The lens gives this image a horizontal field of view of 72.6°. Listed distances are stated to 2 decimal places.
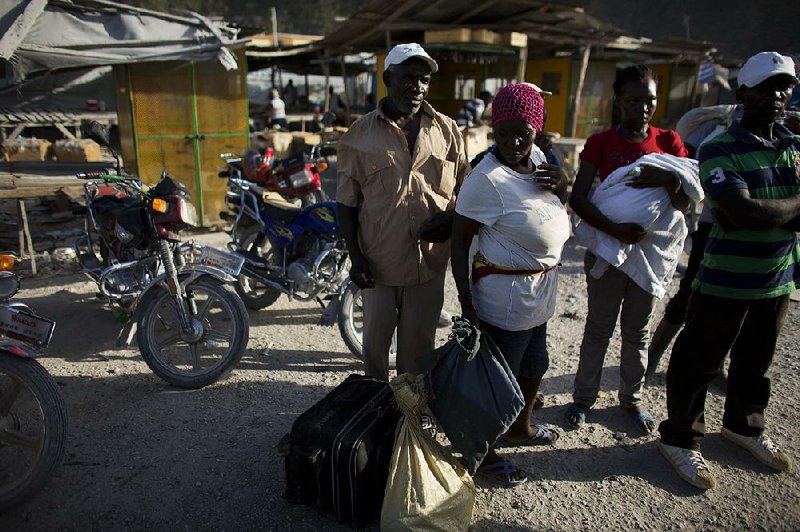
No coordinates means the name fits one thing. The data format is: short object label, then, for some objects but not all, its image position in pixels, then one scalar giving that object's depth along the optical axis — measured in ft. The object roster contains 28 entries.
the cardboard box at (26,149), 31.04
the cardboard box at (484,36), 28.76
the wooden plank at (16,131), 36.86
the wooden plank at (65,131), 39.28
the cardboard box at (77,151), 30.73
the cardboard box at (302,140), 34.73
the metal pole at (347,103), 43.16
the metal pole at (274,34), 50.98
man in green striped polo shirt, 7.67
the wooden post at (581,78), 35.22
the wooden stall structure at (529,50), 29.78
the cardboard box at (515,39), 30.32
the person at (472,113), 29.30
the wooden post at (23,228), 18.91
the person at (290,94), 72.40
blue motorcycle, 13.79
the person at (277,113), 45.46
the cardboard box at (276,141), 33.55
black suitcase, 7.41
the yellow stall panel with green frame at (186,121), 22.93
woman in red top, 8.89
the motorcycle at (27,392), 7.95
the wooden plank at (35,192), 17.51
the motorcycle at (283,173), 16.67
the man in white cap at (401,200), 8.23
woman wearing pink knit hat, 7.32
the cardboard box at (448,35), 28.68
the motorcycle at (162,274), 11.27
